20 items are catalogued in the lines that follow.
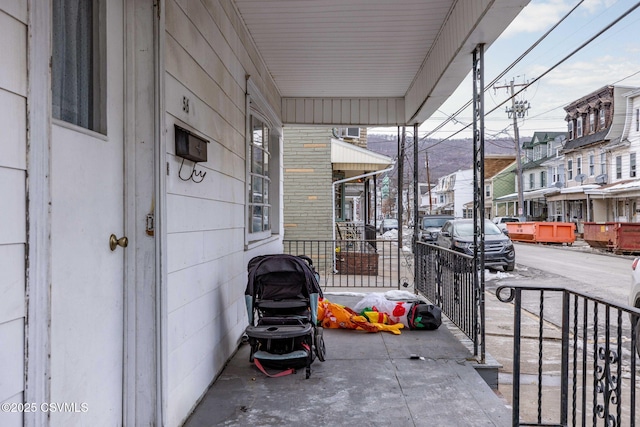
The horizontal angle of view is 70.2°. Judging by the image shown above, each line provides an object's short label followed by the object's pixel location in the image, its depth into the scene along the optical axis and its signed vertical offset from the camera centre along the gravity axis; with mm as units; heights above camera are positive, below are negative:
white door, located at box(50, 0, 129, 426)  1558 +1
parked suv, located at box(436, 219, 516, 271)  10875 -731
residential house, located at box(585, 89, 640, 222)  21688 +1996
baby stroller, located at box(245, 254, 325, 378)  3262 -774
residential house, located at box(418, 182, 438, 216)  67025 +2596
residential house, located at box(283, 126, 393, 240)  9789 +738
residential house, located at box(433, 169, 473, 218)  52812 +2608
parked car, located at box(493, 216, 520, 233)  28498 -353
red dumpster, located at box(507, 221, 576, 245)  19453 -825
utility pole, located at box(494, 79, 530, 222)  24020 +4094
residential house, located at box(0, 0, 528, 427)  1224 +138
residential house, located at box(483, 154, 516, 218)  44741 +5050
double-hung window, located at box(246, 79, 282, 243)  4419 +559
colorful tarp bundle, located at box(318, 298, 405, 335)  4520 -1081
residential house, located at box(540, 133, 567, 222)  28756 +2830
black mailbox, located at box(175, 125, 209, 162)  2344 +367
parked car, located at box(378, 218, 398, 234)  37109 -982
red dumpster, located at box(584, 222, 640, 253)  14984 -777
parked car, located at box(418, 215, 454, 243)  18422 -344
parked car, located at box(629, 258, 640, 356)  4328 -717
